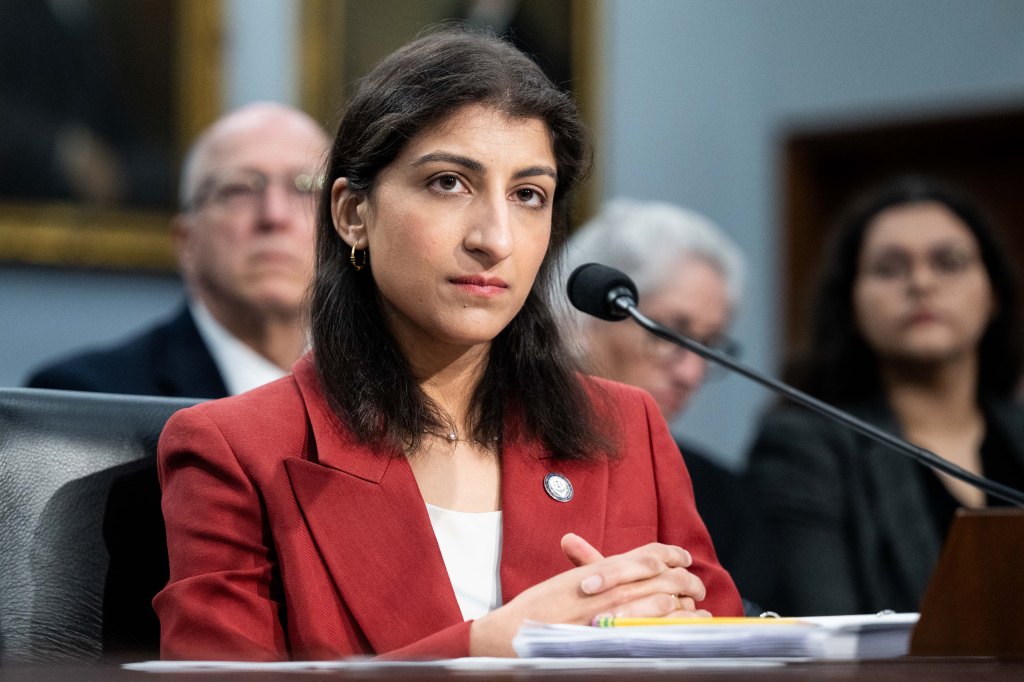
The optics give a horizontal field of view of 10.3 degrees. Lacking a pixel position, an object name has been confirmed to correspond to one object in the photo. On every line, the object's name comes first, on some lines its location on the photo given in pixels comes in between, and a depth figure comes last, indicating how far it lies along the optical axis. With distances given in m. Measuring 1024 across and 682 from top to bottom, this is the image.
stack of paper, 3.23
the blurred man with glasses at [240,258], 4.07
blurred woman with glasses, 4.03
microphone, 3.43
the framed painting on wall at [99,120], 5.08
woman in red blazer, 3.43
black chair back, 3.49
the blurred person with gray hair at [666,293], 4.24
